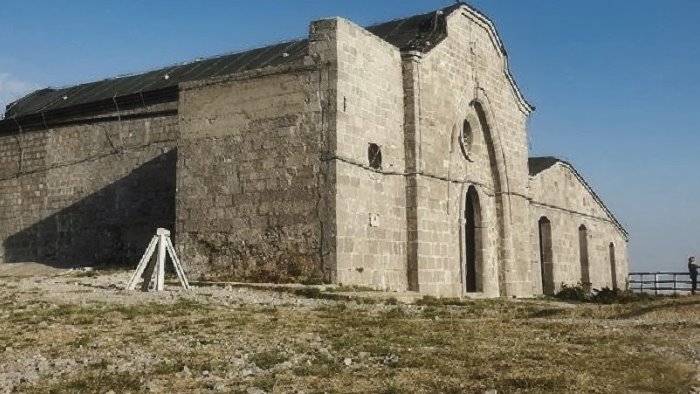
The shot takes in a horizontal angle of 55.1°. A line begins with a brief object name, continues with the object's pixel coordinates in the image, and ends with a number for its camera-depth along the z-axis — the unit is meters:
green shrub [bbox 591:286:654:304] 19.22
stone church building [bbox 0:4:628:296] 14.20
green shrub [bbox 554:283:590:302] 20.56
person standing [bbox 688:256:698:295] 23.56
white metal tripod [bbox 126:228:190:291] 12.79
